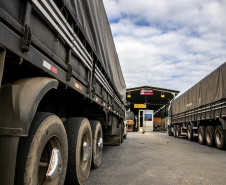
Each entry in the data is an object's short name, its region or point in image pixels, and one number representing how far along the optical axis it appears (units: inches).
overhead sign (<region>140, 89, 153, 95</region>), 1221.1
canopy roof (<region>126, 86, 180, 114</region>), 1237.1
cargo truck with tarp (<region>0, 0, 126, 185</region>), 67.0
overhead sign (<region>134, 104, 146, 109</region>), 1363.1
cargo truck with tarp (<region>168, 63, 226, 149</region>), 362.6
